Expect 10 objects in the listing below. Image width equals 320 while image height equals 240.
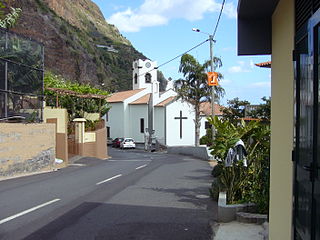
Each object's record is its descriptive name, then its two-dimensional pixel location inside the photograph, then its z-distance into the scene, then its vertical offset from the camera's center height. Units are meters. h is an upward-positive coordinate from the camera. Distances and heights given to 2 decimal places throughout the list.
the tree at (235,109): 32.41 +0.85
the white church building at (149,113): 55.38 +0.86
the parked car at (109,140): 63.64 -3.44
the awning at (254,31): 5.64 +1.29
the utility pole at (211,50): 26.35 +4.57
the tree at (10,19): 21.17 +5.35
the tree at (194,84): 37.72 +3.41
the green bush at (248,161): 8.91 -0.95
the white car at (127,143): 55.53 -3.32
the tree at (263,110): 24.76 +0.58
